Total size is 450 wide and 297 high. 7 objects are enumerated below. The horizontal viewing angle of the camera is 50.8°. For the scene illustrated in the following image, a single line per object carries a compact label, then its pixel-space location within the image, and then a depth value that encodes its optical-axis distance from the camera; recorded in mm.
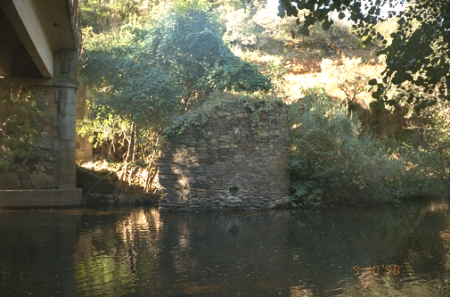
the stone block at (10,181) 14383
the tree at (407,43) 4129
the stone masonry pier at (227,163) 13188
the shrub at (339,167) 14312
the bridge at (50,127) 14016
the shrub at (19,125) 14039
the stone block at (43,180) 14594
